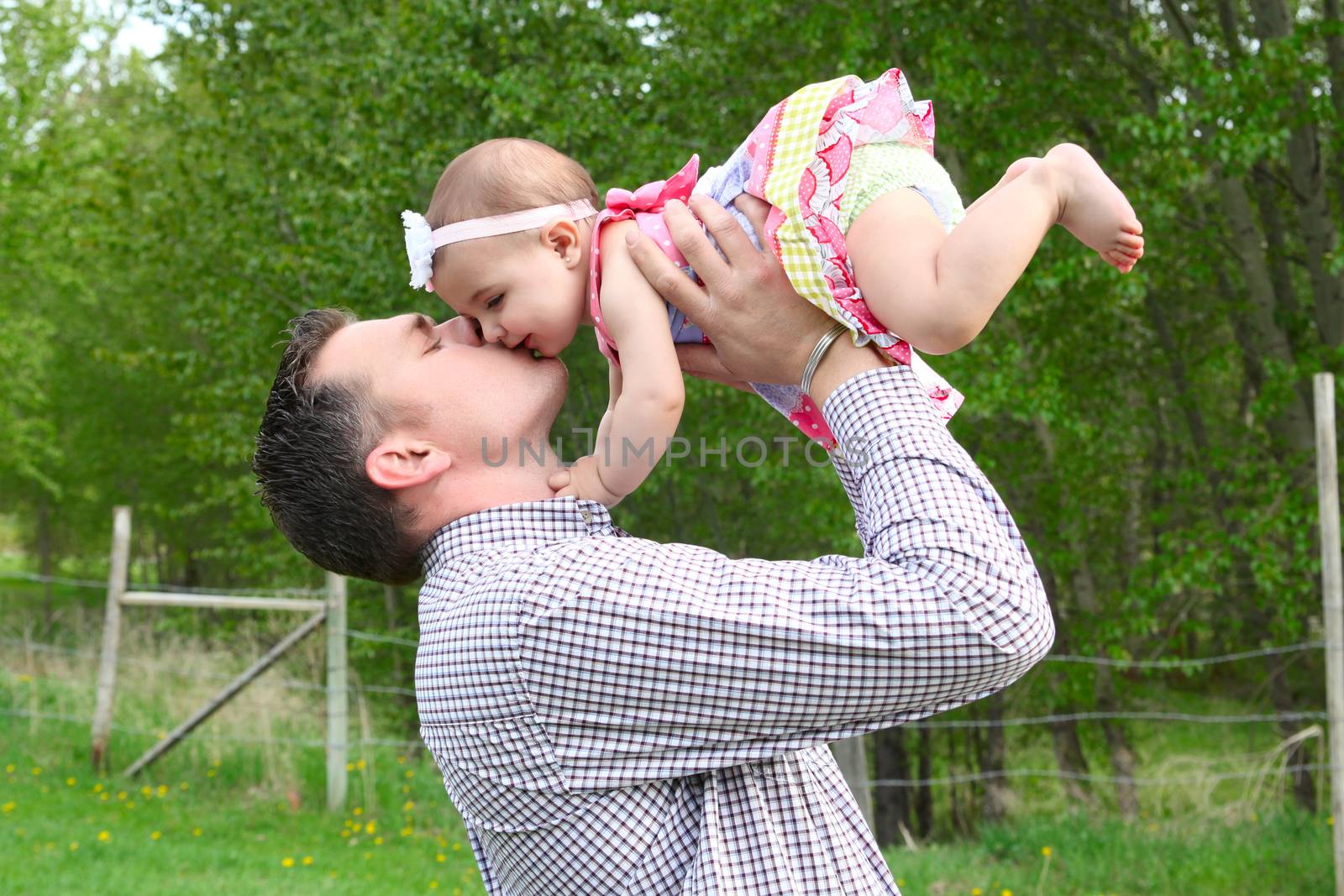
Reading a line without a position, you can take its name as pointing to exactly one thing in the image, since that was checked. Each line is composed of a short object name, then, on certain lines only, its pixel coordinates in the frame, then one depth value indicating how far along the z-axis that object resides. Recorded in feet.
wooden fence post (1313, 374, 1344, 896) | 17.17
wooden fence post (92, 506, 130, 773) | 24.38
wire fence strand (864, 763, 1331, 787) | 22.18
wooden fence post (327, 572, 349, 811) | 22.43
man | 4.05
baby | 4.98
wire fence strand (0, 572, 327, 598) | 24.67
